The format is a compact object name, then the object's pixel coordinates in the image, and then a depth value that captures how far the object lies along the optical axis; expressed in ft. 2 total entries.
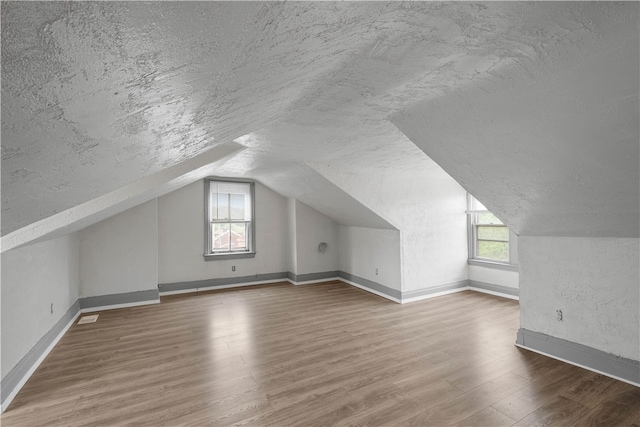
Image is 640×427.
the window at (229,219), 19.67
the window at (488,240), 16.43
